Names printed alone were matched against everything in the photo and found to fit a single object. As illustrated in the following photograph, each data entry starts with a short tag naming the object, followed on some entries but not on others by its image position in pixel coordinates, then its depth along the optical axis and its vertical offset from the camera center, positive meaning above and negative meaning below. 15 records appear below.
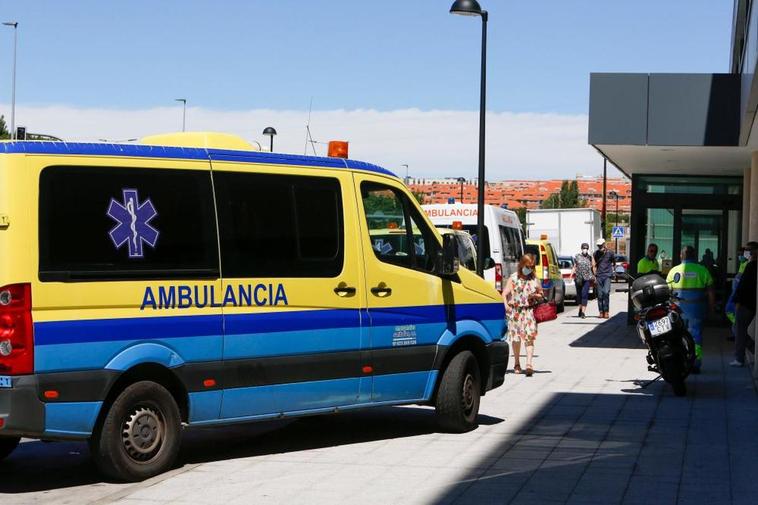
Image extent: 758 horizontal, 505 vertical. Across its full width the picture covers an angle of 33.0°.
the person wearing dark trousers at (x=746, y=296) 17.25 -0.81
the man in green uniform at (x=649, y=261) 24.06 -0.50
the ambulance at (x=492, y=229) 25.88 +0.06
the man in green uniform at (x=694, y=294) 15.91 -0.73
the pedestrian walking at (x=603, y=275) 29.12 -0.93
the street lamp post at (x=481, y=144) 21.50 +1.48
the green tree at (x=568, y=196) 141.88 +4.20
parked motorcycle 14.22 -1.06
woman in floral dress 16.53 -0.95
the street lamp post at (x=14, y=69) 50.15 +6.49
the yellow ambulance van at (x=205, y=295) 8.05 -0.50
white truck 48.41 +0.21
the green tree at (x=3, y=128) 89.11 +6.56
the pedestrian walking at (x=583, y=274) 30.22 -0.97
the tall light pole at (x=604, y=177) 63.50 +2.95
